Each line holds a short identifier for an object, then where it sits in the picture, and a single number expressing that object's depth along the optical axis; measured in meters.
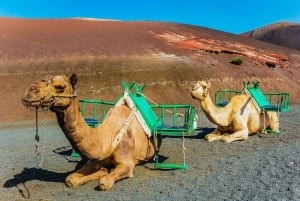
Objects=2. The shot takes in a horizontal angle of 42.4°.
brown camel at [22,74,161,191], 5.66
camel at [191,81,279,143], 10.56
